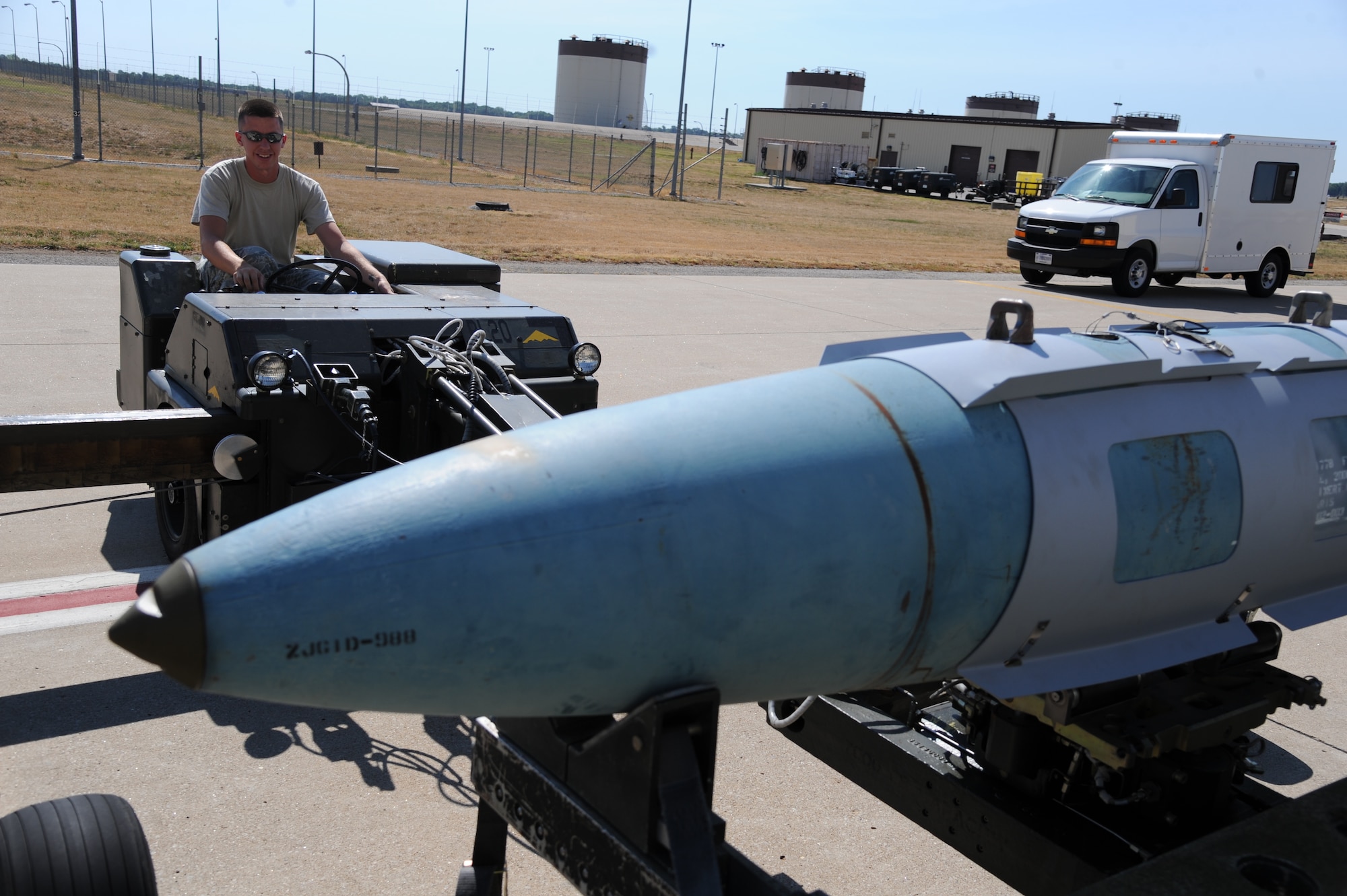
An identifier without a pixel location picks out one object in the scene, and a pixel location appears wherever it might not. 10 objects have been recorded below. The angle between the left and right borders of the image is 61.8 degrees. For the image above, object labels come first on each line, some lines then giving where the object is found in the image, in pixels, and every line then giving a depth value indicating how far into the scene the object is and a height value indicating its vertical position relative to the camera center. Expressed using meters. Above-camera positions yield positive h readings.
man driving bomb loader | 5.37 -0.35
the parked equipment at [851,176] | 53.06 +0.84
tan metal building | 52.19 +3.09
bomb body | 1.85 -0.65
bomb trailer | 2.18 -1.19
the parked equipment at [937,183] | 48.12 +0.76
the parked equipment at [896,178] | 49.28 +0.83
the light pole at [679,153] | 33.21 +0.75
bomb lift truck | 3.90 -0.93
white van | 17.73 +0.20
